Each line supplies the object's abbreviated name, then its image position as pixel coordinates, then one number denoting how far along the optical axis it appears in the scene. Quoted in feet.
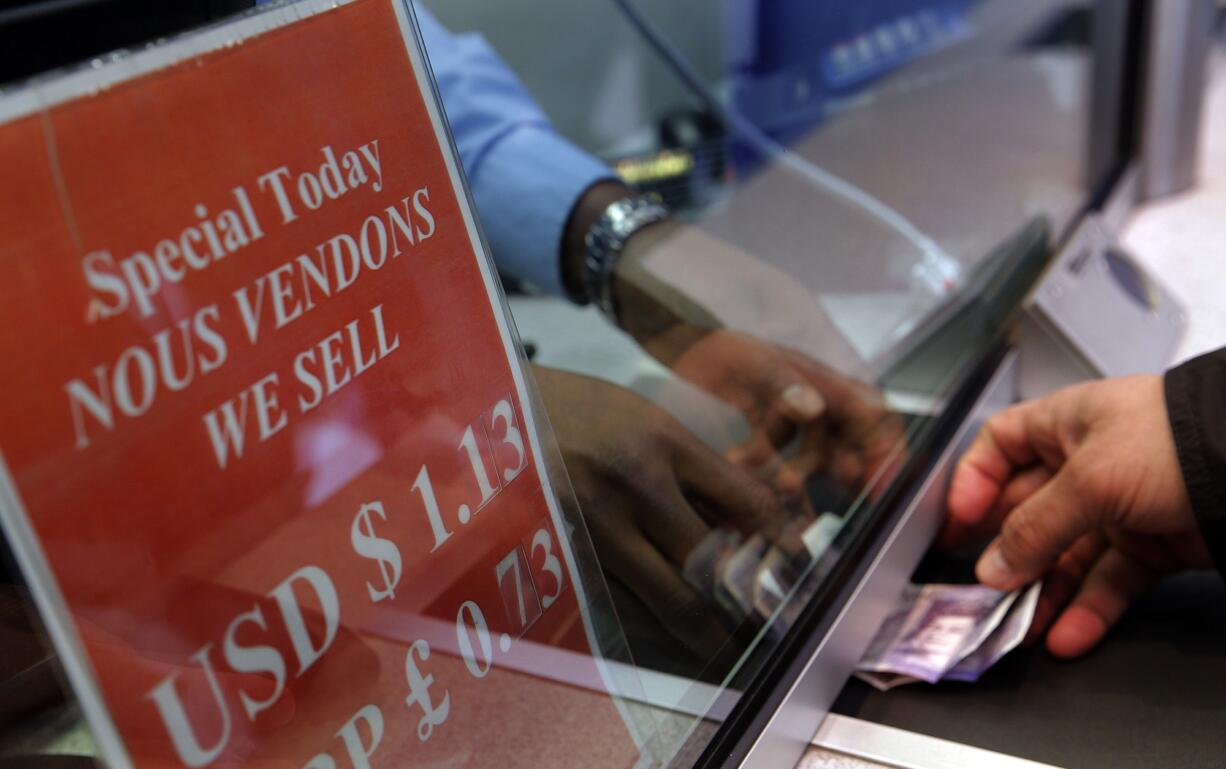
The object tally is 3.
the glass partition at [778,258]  1.67
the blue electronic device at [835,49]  4.24
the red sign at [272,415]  0.82
